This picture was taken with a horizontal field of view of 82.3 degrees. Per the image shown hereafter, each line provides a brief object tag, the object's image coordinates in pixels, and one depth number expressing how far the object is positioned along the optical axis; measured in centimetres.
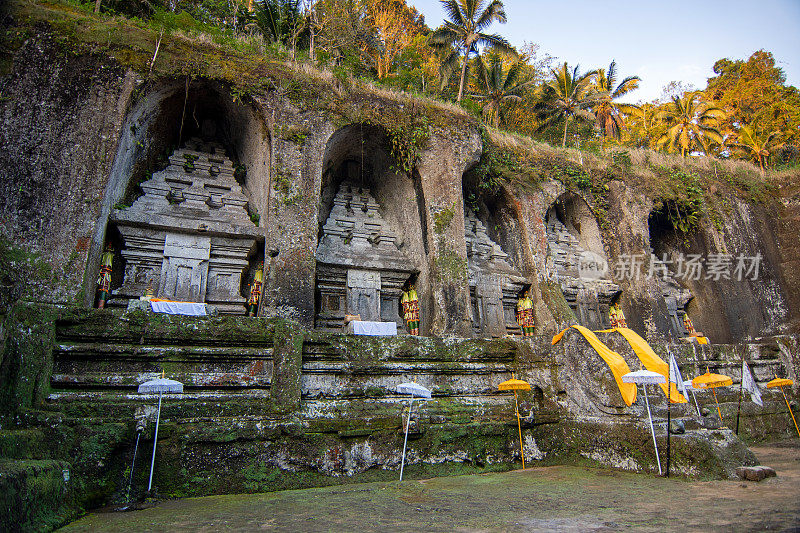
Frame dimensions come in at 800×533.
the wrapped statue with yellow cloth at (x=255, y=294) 875
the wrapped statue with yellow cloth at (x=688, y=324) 1353
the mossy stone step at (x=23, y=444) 341
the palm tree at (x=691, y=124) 2152
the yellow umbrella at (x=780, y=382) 812
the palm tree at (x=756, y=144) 1931
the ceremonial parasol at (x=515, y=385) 586
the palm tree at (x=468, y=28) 1820
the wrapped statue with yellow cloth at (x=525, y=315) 1126
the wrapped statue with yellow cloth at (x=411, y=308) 977
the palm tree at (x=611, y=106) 2305
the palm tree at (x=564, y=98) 2148
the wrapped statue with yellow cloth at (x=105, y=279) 764
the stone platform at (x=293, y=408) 438
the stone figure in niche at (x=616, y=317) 1260
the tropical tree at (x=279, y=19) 1302
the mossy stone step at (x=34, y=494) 264
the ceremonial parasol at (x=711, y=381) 690
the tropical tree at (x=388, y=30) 1965
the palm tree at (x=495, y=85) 2006
